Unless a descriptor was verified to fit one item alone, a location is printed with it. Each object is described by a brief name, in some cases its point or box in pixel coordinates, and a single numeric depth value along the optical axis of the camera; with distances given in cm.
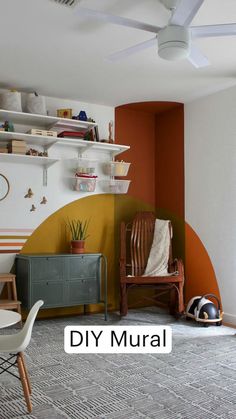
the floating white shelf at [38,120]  470
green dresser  456
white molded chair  246
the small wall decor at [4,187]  489
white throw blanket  516
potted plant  528
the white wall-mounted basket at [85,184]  529
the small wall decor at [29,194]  504
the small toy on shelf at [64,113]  510
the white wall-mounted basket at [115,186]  551
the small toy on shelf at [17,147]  473
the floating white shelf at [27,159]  474
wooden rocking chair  485
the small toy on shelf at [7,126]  472
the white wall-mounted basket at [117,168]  544
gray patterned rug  257
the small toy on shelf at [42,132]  478
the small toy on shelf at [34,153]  489
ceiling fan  264
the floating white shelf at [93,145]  515
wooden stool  439
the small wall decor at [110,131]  549
